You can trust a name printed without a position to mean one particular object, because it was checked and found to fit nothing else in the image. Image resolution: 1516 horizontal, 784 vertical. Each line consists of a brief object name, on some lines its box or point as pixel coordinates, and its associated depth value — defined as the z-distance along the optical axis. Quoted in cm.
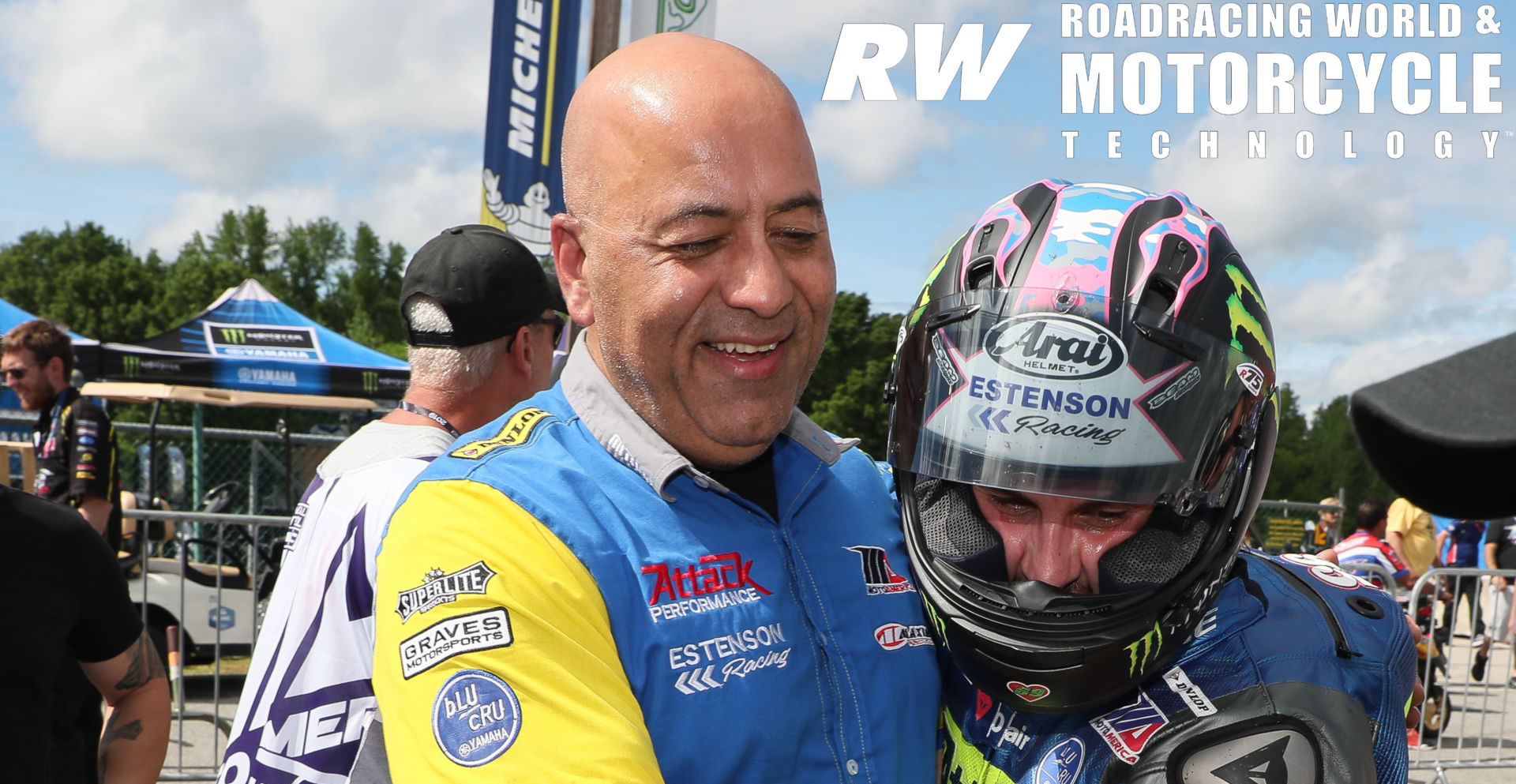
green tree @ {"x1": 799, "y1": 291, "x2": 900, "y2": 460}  4491
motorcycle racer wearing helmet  193
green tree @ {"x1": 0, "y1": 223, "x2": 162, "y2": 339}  5644
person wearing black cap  237
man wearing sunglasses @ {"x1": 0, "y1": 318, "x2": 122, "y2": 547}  685
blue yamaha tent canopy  1387
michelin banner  555
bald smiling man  160
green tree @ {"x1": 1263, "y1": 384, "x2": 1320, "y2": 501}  4769
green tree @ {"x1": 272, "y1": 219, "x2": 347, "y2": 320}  8206
